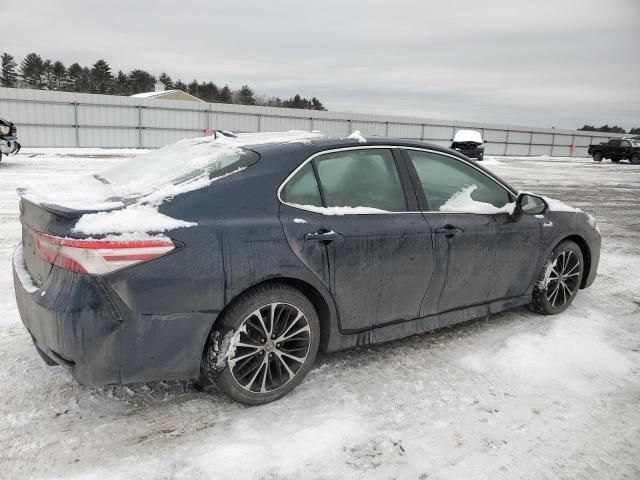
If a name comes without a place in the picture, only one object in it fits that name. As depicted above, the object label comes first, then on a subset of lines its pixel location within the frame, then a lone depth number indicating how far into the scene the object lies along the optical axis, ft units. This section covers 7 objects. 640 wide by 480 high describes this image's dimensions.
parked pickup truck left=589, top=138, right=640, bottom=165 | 111.65
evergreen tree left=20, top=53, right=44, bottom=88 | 243.19
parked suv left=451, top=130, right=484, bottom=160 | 85.25
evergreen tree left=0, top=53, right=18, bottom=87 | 241.14
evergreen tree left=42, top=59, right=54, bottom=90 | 246.88
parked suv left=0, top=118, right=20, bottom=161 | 47.61
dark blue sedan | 8.09
